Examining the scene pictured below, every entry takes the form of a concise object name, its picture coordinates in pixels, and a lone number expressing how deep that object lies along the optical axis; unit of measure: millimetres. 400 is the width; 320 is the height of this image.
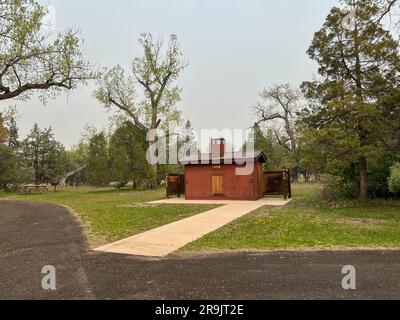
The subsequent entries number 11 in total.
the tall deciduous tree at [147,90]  37719
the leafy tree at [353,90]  15055
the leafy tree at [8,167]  35788
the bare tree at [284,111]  51844
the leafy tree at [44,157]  43375
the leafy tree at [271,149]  46300
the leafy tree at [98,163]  36312
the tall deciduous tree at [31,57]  18484
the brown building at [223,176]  22031
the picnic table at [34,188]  36659
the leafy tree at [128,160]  35438
